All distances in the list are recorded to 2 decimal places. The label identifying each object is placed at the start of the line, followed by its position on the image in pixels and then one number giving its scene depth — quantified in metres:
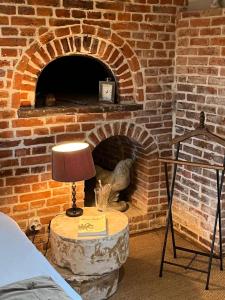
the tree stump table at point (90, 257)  2.66
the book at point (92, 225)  2.69
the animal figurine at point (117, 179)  3.84
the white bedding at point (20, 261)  1.97
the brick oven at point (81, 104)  3.06
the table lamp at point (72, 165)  2.79
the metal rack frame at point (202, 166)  2.97
